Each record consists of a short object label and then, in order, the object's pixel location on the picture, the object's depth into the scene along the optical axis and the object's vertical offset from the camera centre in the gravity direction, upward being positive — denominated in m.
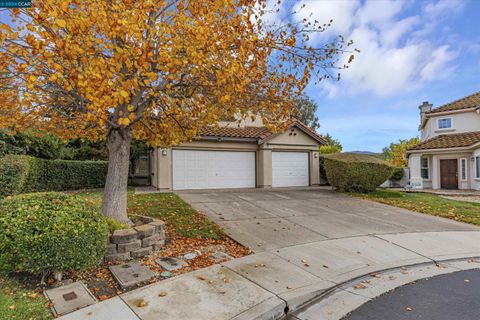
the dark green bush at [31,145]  11.30 +0.93
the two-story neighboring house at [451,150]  18.70 +0.96
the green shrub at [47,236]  3.87 -0.95
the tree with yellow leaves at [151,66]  4.34 +1.70
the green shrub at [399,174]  22.23 -0.68
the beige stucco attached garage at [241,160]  14.96 +0.30
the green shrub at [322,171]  18.62 -0.37
